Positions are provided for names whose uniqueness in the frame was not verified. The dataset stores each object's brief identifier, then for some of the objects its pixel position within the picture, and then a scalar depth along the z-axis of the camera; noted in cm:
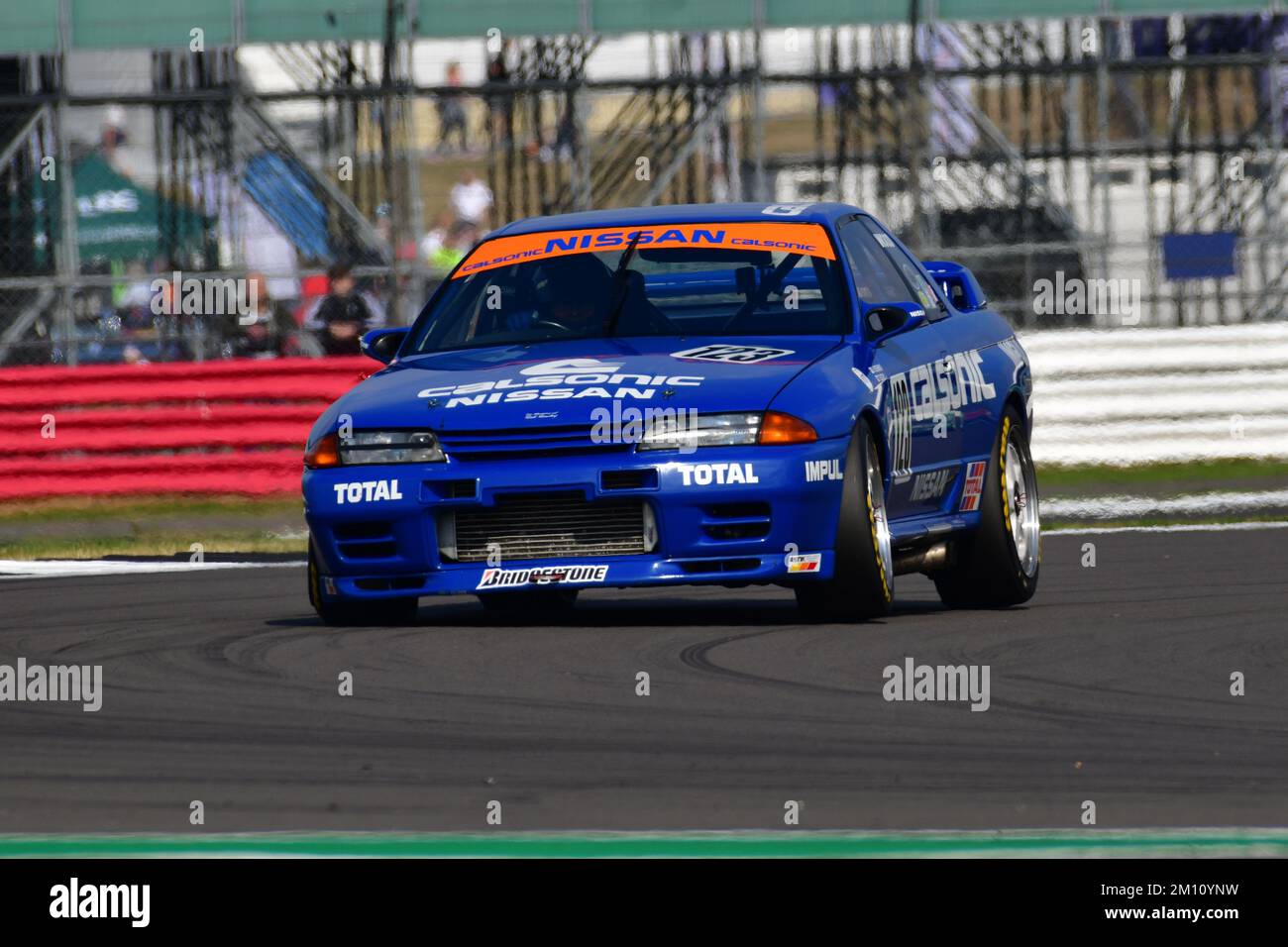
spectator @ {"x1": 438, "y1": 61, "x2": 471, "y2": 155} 1939
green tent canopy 1756
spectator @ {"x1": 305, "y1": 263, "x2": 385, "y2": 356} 1628
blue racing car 762
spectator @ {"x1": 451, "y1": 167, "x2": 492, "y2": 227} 1930
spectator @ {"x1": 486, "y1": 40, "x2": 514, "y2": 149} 1698
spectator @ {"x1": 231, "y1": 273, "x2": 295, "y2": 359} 1698
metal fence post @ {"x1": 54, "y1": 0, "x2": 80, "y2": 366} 1650
